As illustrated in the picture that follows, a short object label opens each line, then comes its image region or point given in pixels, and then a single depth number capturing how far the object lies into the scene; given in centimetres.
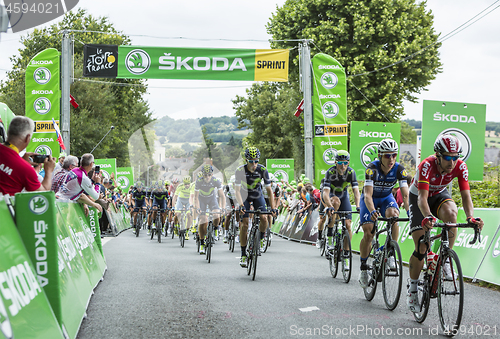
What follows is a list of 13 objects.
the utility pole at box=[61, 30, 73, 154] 1780
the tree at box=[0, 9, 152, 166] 3631
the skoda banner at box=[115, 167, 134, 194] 3250
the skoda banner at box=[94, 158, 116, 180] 2659
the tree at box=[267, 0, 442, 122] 2570
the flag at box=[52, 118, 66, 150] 1636
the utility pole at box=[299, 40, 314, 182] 1823
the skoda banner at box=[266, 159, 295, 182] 2828
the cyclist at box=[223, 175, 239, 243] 934
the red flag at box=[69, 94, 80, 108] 1920
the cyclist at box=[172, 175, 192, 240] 1491
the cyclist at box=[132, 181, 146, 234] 2052
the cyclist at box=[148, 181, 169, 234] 1740
